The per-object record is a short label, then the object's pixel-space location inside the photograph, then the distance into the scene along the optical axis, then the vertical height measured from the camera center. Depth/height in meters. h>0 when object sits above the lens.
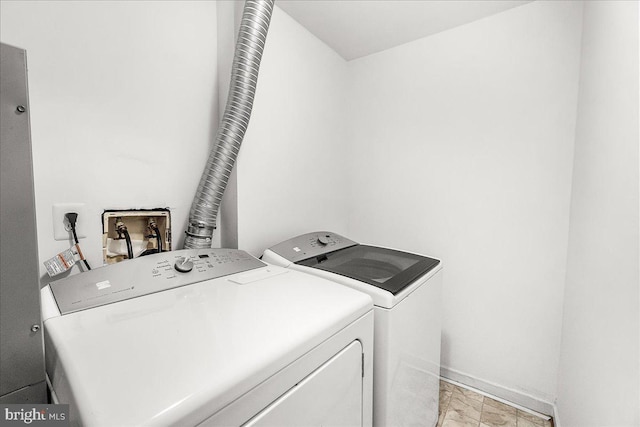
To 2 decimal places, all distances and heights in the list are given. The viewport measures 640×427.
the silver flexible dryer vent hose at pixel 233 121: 1.22 +0.31
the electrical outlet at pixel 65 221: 0.99 -0.10
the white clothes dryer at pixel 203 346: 0.48 -0.31
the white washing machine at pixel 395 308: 0.99 -0.41
